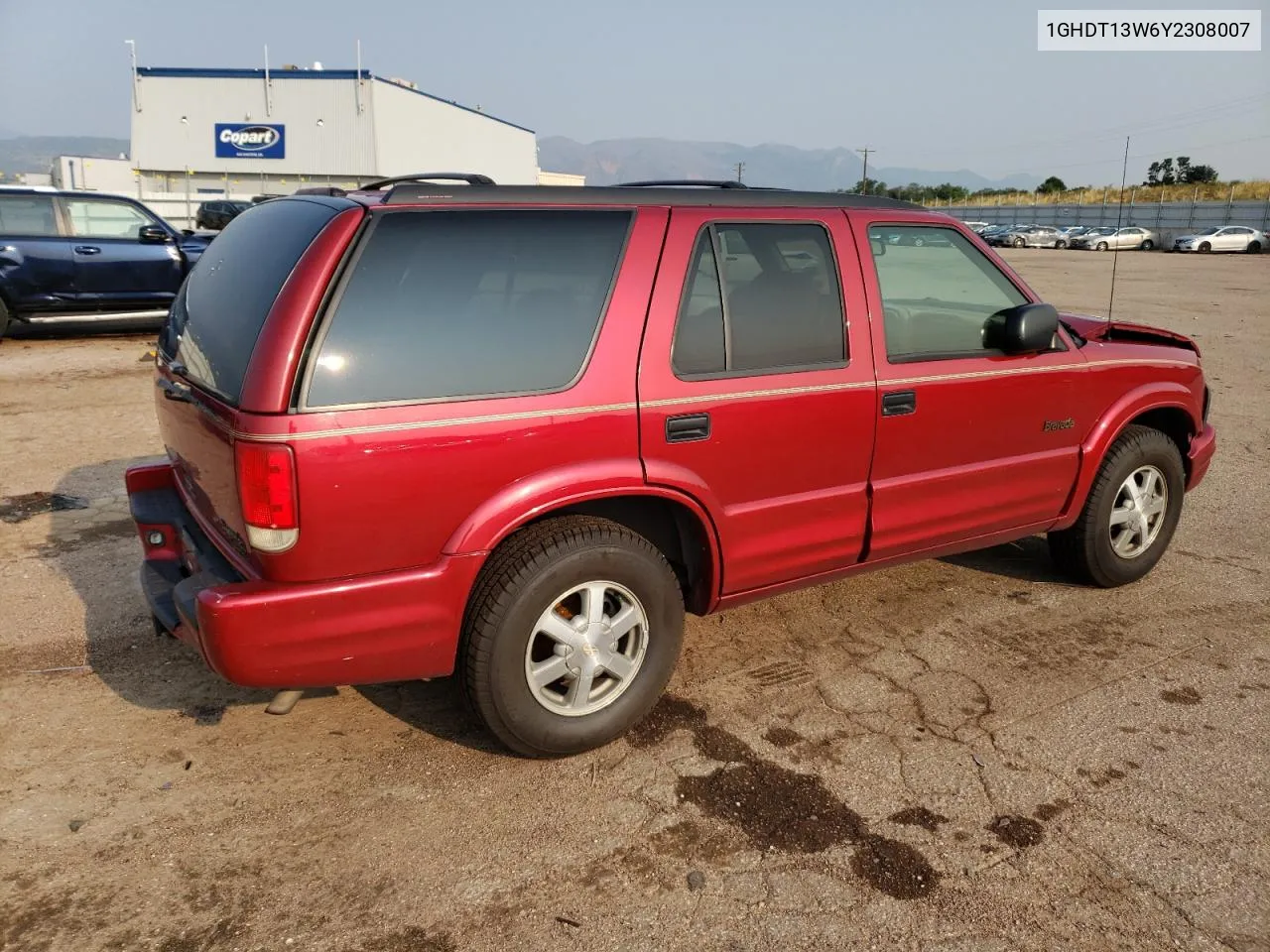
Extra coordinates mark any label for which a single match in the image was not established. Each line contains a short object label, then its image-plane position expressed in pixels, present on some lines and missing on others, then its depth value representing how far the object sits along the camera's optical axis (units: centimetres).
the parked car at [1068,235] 5122
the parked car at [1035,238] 5222
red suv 272
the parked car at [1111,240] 4681
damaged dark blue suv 1134
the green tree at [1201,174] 7494
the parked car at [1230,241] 4375
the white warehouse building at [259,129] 5203
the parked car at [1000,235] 5368
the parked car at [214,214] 2912
